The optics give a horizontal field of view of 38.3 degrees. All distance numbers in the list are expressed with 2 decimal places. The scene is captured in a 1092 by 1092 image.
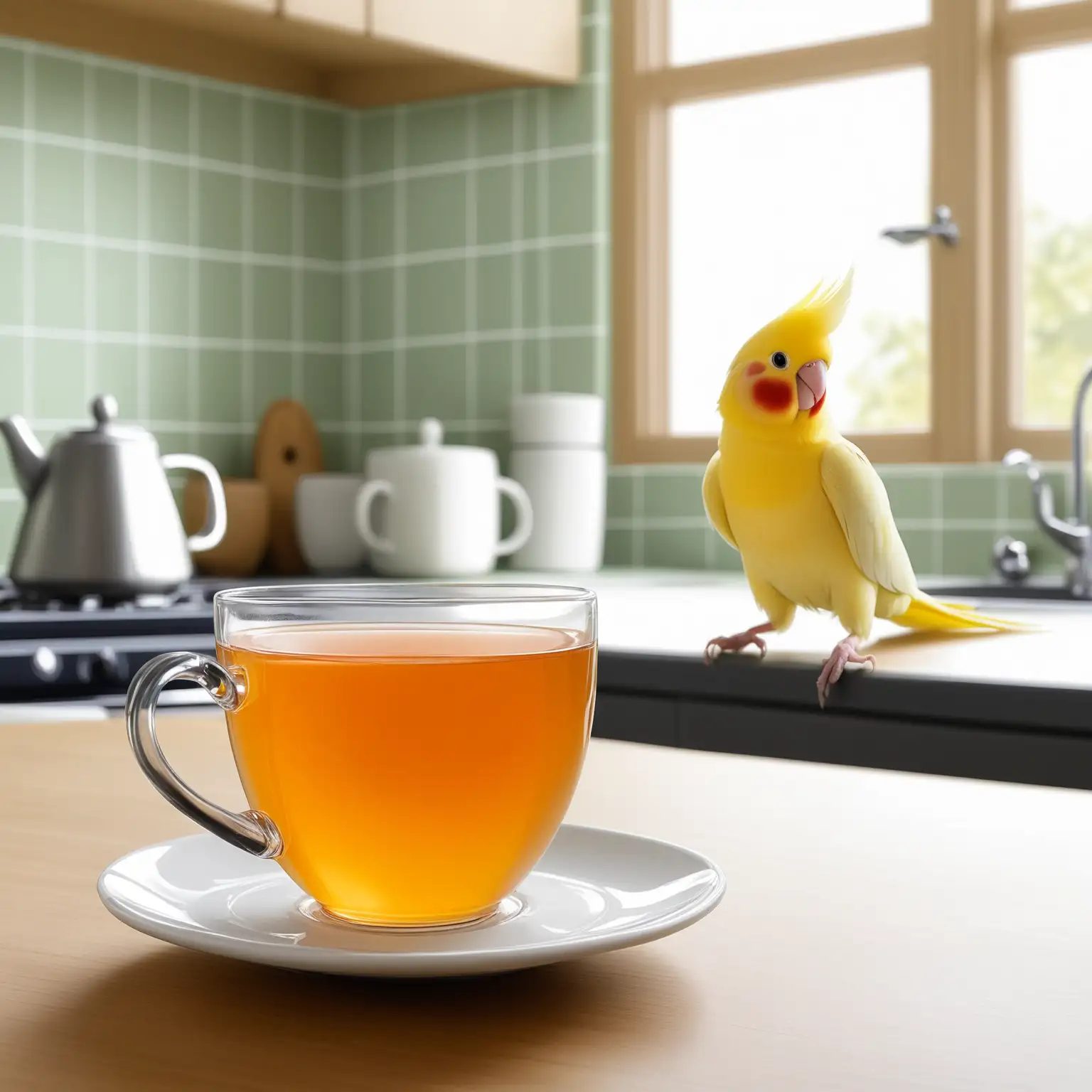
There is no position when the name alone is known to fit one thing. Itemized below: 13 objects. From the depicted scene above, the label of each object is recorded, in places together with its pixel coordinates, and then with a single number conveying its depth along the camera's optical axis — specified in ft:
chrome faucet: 7.13
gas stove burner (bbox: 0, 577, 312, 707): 5.87
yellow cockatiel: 4.14
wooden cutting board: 9.29
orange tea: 1.40
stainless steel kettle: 6.56
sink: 7.29
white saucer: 1.25
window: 7.95
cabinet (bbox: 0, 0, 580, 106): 8.14
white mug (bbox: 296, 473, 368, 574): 8.79
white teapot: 8.21
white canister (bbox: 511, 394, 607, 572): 8.88
